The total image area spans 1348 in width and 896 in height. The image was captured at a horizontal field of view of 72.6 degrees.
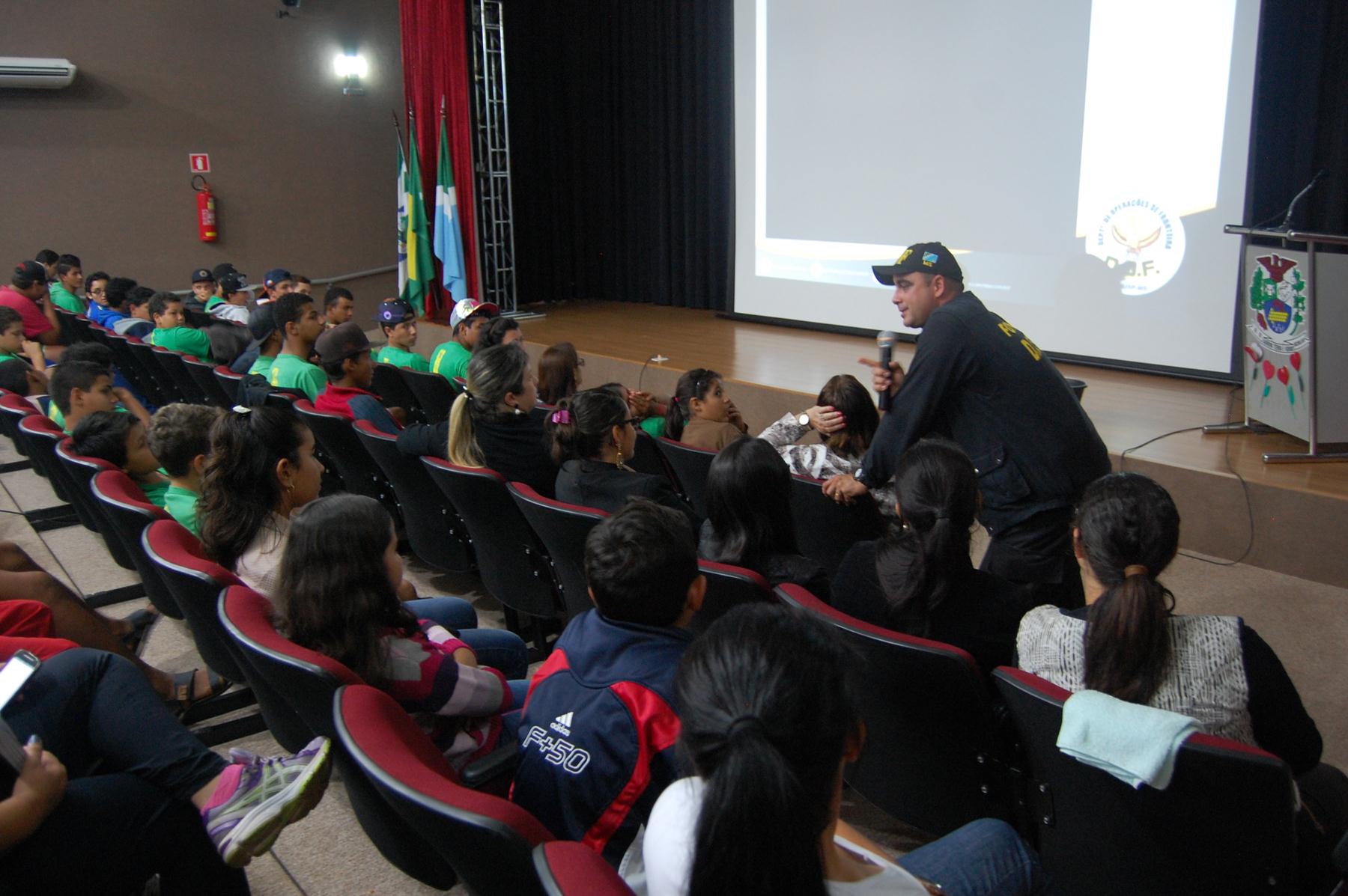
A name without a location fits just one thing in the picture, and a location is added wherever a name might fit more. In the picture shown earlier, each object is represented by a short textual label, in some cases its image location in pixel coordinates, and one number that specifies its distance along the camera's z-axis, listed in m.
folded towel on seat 1.20
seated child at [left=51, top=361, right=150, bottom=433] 3.61
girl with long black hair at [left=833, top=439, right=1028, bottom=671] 1.82
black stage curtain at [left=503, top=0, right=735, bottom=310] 9.30
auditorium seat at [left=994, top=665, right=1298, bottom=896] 1.20
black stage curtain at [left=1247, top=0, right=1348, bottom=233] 4.95
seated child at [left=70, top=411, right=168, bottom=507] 2.96
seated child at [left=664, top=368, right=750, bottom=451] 3.45
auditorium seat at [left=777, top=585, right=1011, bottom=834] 1.54
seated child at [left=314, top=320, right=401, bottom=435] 3.77
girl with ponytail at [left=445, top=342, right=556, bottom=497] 3.10
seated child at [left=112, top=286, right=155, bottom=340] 6.35
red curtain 8.79
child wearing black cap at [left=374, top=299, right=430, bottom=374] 5.21
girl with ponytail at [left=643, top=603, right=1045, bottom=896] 0.80
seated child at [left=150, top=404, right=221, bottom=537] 2.51
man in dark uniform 2.49
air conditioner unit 8.28
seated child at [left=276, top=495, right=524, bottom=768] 1.61
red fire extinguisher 9.38
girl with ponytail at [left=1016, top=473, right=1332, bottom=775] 1.45
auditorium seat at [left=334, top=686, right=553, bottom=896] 0.99
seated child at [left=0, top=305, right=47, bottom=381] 5.08
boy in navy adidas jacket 1.32
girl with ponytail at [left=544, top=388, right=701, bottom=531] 2.60
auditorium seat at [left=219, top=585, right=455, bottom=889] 1.41
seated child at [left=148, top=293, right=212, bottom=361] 5.63
